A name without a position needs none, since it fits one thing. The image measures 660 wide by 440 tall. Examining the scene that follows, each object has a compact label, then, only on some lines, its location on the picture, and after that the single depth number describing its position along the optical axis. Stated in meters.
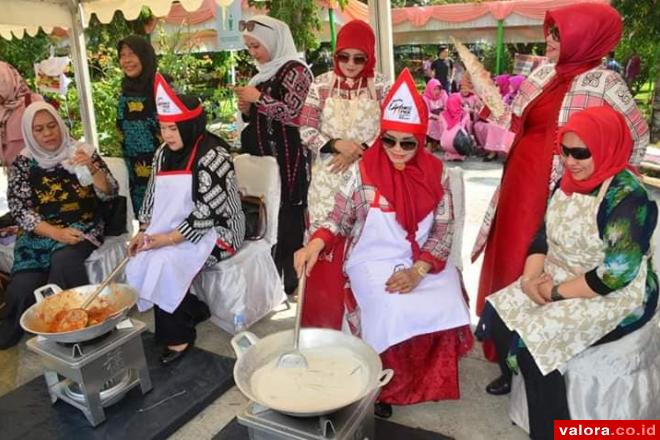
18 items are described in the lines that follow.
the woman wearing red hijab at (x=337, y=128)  2.37
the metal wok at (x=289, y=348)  1.47
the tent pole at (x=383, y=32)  3.27
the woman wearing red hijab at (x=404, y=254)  1.99
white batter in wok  1.41
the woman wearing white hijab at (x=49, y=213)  2.87
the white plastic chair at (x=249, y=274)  2.82
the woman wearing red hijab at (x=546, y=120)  1.88
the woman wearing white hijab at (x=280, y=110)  2.96
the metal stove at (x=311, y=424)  1.42
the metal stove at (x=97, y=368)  2.08
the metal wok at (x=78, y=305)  2.03
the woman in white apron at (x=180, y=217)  2.52
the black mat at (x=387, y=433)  2.03
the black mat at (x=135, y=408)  2.17
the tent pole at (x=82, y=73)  4.58
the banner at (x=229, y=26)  3.83
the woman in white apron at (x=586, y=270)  1.59
